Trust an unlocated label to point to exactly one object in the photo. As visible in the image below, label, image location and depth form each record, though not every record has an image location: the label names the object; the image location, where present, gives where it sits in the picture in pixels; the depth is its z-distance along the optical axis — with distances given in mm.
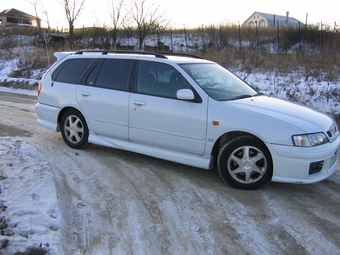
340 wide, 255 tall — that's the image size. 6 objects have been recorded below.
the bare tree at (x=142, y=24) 20155
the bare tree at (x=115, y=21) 20784
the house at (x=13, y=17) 57891
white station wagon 3863
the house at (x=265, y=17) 71412
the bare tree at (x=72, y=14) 21741
